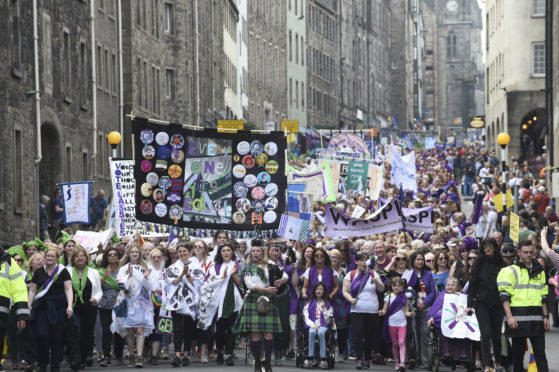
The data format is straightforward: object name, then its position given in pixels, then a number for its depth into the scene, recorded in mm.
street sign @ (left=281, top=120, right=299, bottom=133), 69731
